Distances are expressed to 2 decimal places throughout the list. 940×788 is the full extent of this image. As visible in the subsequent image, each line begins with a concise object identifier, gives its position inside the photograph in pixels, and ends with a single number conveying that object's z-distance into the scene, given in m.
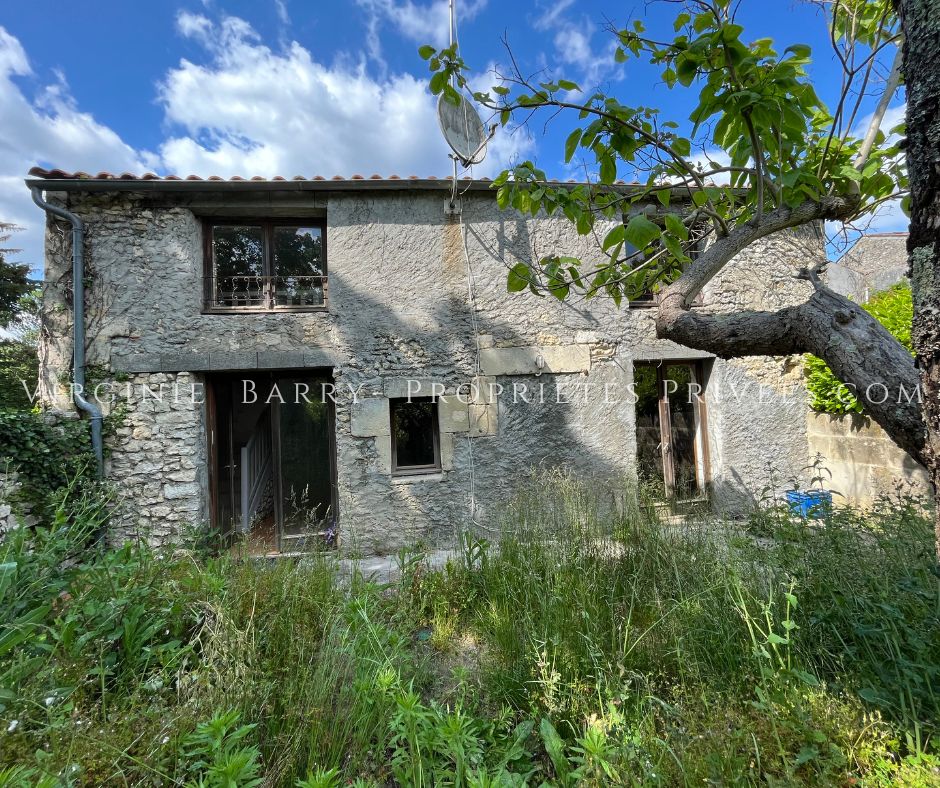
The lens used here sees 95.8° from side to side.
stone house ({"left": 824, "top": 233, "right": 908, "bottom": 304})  9.74
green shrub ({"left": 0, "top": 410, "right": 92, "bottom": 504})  3.66
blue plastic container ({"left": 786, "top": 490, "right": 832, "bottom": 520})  2.50
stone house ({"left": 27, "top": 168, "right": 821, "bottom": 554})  4.38
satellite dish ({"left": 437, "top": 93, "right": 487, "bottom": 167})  4.60
